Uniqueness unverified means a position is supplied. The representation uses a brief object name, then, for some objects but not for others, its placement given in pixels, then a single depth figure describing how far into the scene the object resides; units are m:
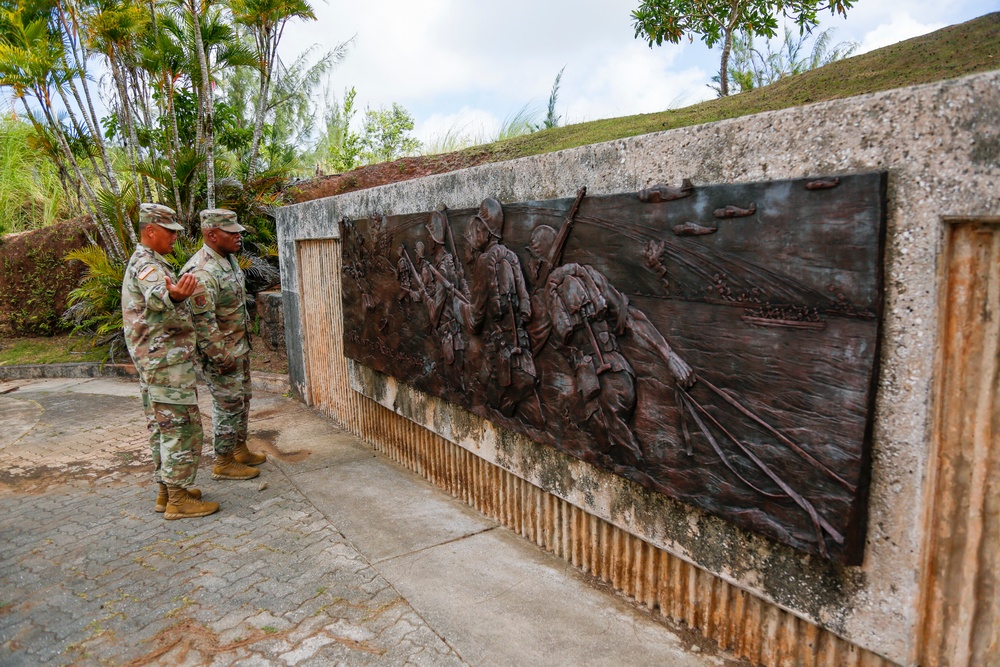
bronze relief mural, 1.96
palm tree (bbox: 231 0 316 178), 9.16
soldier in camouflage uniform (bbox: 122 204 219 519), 4.21
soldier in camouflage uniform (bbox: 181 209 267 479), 4.84
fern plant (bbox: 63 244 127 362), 8.73
